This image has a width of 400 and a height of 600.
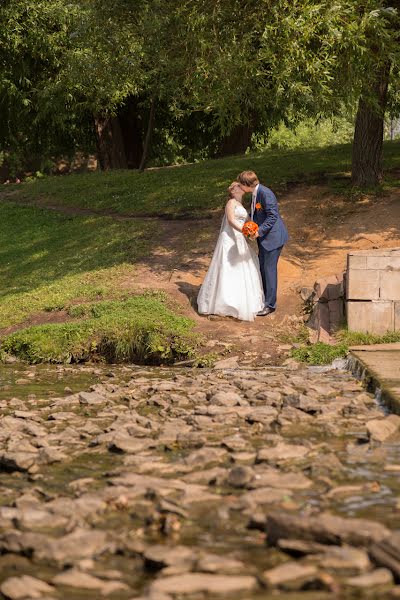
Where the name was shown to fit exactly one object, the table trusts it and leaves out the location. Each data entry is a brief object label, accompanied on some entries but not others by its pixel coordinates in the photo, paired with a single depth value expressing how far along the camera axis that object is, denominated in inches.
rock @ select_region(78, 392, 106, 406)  812.1
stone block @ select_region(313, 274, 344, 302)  1138.1
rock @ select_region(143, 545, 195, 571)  410.5
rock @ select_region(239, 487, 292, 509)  482.4
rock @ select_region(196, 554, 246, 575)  401.8
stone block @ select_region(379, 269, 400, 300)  1056.1
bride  1137.1
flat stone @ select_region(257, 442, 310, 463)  570.6
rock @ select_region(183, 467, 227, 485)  531.1
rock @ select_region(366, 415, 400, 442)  613.8
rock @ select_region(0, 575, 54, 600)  383.8
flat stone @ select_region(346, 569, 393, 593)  381.3
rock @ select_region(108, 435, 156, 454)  617.1
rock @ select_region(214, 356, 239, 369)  1023.1
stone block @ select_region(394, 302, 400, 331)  1062.1
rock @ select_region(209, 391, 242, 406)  761.6
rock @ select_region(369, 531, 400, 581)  390.3
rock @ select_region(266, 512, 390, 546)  418.0
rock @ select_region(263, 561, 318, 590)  387.5
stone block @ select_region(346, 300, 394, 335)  1064.1
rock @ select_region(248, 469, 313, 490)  513.1
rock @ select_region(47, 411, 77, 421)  736.6
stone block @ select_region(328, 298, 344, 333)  1106.1
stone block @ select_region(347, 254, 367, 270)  1053.1
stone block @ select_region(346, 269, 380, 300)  1058.1
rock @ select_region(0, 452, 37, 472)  579.1
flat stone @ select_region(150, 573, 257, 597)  381.8
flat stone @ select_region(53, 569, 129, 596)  391.8
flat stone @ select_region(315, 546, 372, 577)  395.1
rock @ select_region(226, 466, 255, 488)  520.6
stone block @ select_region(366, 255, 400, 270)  1056.1
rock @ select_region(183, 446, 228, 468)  572.2
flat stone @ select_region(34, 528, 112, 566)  419.5
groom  1129.1
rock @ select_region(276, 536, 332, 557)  411.5
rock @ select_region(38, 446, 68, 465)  594.1
